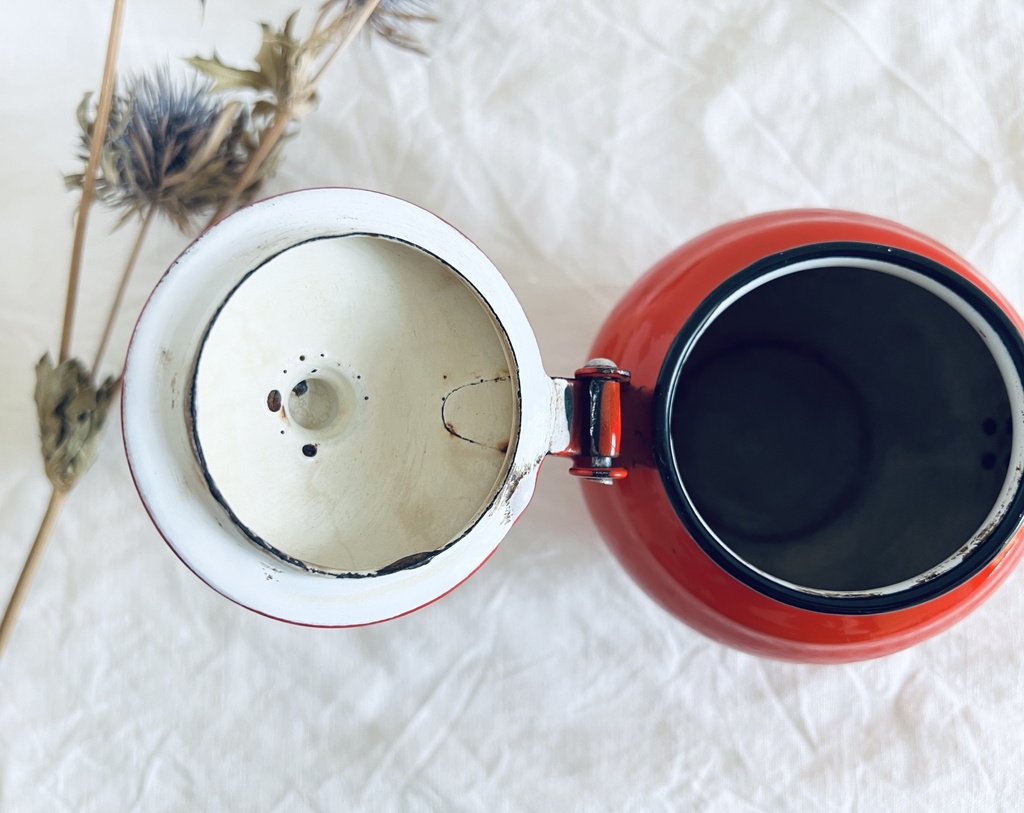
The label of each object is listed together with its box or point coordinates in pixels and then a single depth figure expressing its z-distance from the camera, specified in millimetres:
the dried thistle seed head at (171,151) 510
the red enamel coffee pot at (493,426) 389
